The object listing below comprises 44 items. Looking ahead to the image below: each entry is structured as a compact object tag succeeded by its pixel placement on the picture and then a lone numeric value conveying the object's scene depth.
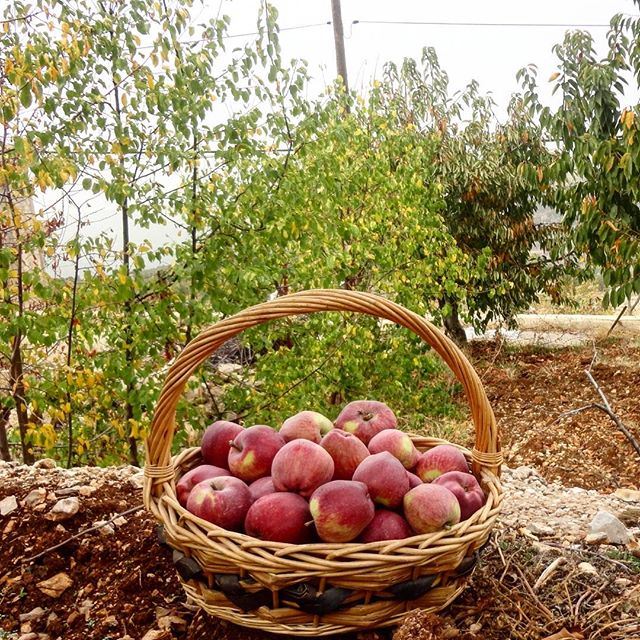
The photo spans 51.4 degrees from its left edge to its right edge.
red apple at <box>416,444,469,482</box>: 1.76
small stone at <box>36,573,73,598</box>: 1.87
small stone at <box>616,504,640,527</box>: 2.52
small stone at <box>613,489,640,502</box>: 3.36
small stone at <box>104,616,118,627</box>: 1.69
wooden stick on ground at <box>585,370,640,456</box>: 2.30
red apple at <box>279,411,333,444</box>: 1.81
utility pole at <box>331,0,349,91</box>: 9.81
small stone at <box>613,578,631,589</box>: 1.79
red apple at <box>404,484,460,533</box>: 1.48
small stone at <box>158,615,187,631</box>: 1.67
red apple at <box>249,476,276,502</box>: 1.63
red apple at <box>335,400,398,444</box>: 1.87
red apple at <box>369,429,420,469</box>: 1.75
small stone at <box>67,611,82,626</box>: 1.74
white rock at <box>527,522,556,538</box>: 2.17
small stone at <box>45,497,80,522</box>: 2.16
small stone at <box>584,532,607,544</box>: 2.07
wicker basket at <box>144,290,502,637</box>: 1.38
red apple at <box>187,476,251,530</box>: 1.55
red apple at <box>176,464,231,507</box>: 1.70
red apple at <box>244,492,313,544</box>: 1.49
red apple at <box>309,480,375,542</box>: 1.44
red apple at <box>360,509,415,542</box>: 1.50
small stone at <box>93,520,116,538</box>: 2.10
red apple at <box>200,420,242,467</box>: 1.86
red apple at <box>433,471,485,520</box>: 1.61
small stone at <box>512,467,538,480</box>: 4.07
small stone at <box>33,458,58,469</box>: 2.85
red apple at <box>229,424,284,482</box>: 1.71
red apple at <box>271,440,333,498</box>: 1.56
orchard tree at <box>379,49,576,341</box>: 8.06
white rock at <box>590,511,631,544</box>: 2.08
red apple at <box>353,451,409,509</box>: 1.55
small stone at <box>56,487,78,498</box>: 2.34
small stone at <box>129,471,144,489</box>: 2.47
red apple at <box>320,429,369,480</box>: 1.67
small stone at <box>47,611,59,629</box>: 1.75
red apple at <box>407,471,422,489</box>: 1.67
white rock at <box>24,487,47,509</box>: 2.30
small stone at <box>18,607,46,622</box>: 1.78
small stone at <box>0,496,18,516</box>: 2.26
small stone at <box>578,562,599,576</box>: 1.85
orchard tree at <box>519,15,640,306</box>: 5.44
